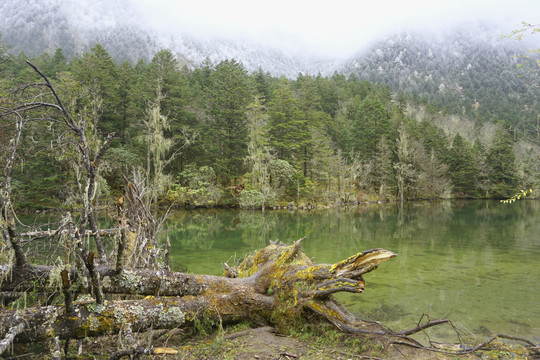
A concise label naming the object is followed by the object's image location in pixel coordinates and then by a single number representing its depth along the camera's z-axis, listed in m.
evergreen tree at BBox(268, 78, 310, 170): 35.47
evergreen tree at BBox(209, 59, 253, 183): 33.88
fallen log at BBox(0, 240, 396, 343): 3.15
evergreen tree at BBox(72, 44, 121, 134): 30.25
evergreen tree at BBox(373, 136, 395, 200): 41.53
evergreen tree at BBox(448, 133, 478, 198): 47.97
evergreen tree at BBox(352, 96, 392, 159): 44.69
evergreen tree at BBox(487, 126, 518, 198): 47.09
